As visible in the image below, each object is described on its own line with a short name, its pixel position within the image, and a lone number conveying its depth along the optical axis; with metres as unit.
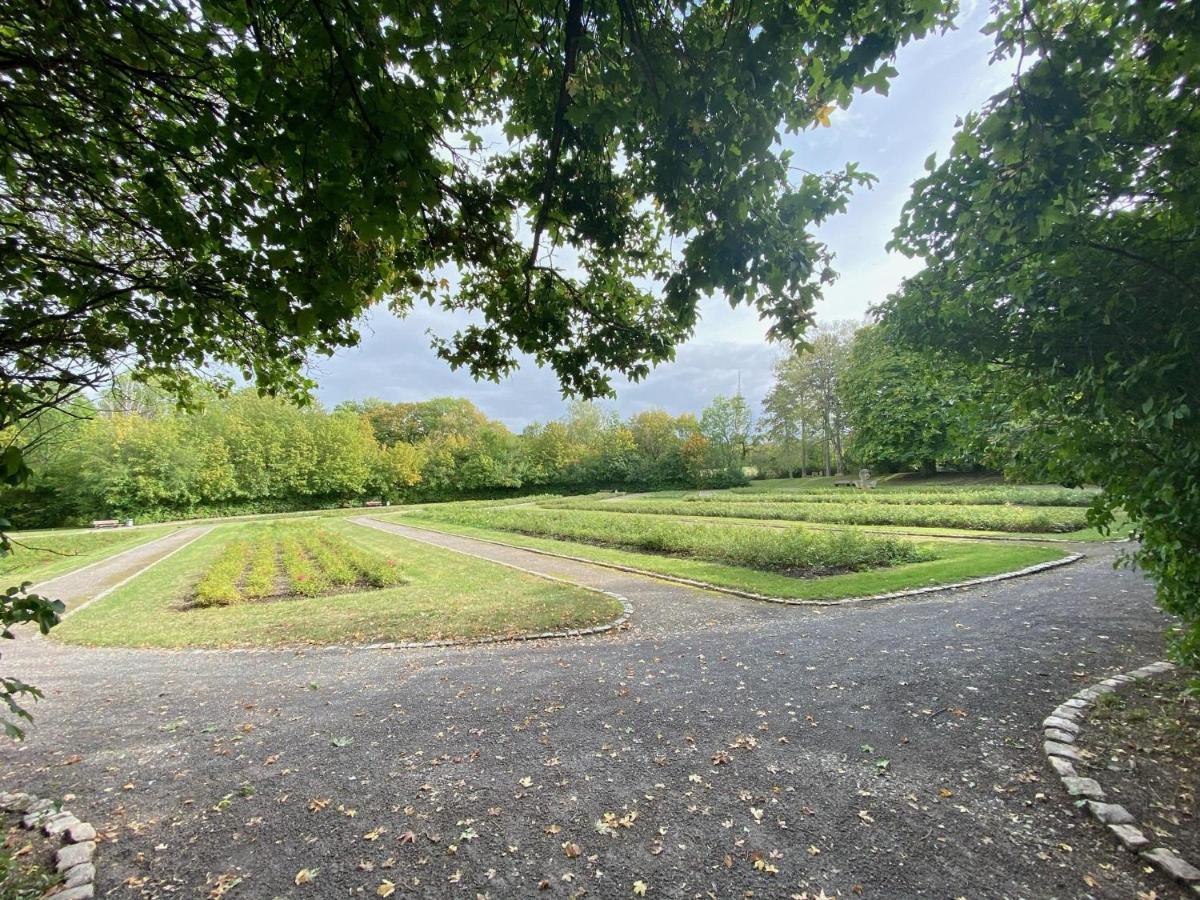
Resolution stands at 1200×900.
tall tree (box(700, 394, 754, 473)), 52.94
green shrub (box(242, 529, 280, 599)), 10.62
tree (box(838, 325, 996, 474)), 34.38
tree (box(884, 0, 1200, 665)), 2.65
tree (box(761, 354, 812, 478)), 46.75
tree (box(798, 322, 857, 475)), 43.98
